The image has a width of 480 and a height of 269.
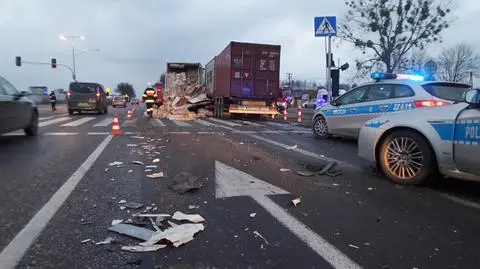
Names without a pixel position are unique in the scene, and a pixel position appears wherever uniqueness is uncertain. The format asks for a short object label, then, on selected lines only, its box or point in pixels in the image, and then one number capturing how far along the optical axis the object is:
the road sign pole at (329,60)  15.30
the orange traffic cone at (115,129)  12.77
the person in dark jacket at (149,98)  23.30
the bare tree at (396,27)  37.44
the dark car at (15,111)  10.35
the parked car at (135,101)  74.19
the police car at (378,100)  9.06
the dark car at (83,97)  25.17
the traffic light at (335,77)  16.84
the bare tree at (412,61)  39.09
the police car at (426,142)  5.37
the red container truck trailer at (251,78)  21.08
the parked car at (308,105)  60.28
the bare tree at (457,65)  49.44
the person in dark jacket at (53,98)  34.41
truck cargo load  26.49
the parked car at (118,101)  55.41
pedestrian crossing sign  14.75
